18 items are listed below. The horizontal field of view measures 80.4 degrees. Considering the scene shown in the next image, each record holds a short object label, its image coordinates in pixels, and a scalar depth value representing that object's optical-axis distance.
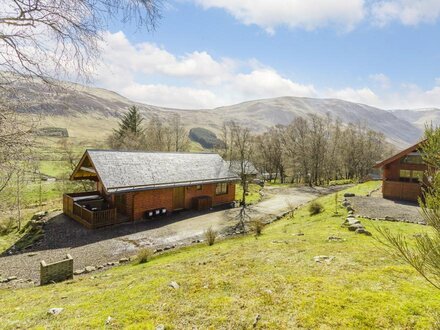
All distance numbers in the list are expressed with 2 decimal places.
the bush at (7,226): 19.65
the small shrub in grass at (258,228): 16.48
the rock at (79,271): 12.33
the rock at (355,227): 14.40
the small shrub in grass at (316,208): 21.31
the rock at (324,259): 9.82
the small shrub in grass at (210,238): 15.52
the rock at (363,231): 13.56
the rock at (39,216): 20.31
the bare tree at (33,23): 4.27
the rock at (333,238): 12.59
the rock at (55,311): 6.66
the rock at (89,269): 12.60
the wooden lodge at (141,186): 19.88
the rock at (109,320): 6.02
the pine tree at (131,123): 50.84
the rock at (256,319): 5.94
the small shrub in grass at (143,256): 13.23
